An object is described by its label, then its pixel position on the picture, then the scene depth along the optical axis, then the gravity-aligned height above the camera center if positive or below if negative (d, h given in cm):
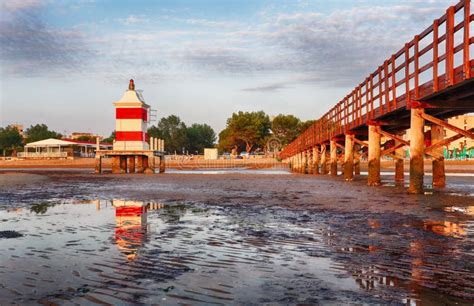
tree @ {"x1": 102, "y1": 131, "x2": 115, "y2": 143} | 16575 +566
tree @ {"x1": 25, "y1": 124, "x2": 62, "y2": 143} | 13662 +646
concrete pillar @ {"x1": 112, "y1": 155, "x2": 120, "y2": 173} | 3778 -77
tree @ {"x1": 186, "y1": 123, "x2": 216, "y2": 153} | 13562 +509
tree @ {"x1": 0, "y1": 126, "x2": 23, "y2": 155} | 12306 +372
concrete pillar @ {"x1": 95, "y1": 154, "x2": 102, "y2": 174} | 3844 -71
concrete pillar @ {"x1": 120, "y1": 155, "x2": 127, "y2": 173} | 3832 -78
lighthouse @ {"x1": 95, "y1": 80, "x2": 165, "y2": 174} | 3509 +158
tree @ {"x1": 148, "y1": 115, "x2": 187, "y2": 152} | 13150 +667
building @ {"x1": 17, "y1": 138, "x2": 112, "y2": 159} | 8344 +87
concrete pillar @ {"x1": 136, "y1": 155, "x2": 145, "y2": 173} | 3809 -85
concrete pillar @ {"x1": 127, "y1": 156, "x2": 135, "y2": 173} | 3870 -79
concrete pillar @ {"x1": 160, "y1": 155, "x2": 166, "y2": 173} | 4026 -86
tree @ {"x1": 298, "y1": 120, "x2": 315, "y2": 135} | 11388 +739
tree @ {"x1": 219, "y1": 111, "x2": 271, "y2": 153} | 11125 +617
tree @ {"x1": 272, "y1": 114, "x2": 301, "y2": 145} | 11569 +674
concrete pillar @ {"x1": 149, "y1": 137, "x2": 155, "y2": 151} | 3750 +95
